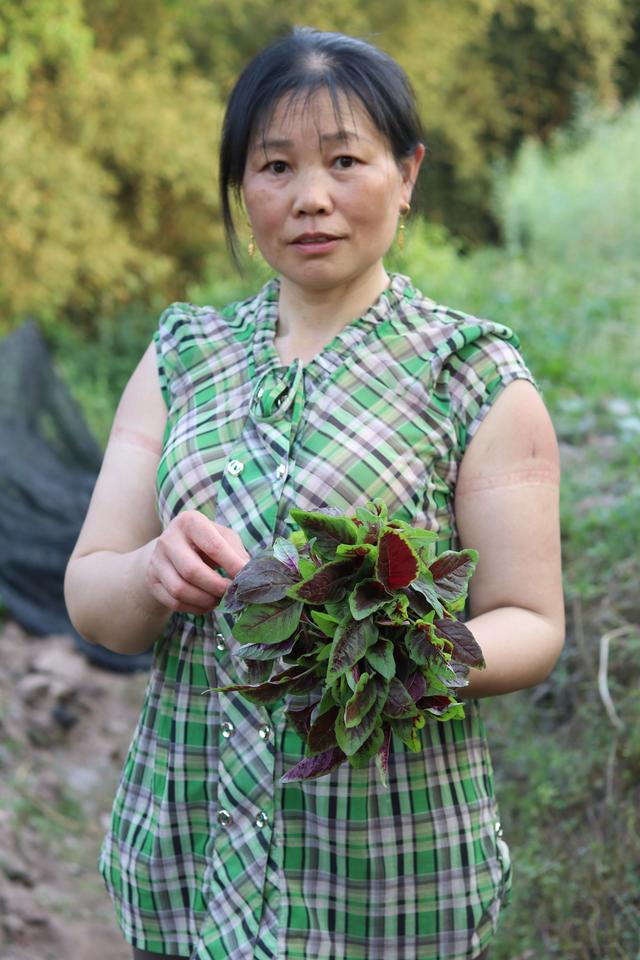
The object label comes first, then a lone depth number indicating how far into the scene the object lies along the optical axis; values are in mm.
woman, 1436
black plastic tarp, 4777
